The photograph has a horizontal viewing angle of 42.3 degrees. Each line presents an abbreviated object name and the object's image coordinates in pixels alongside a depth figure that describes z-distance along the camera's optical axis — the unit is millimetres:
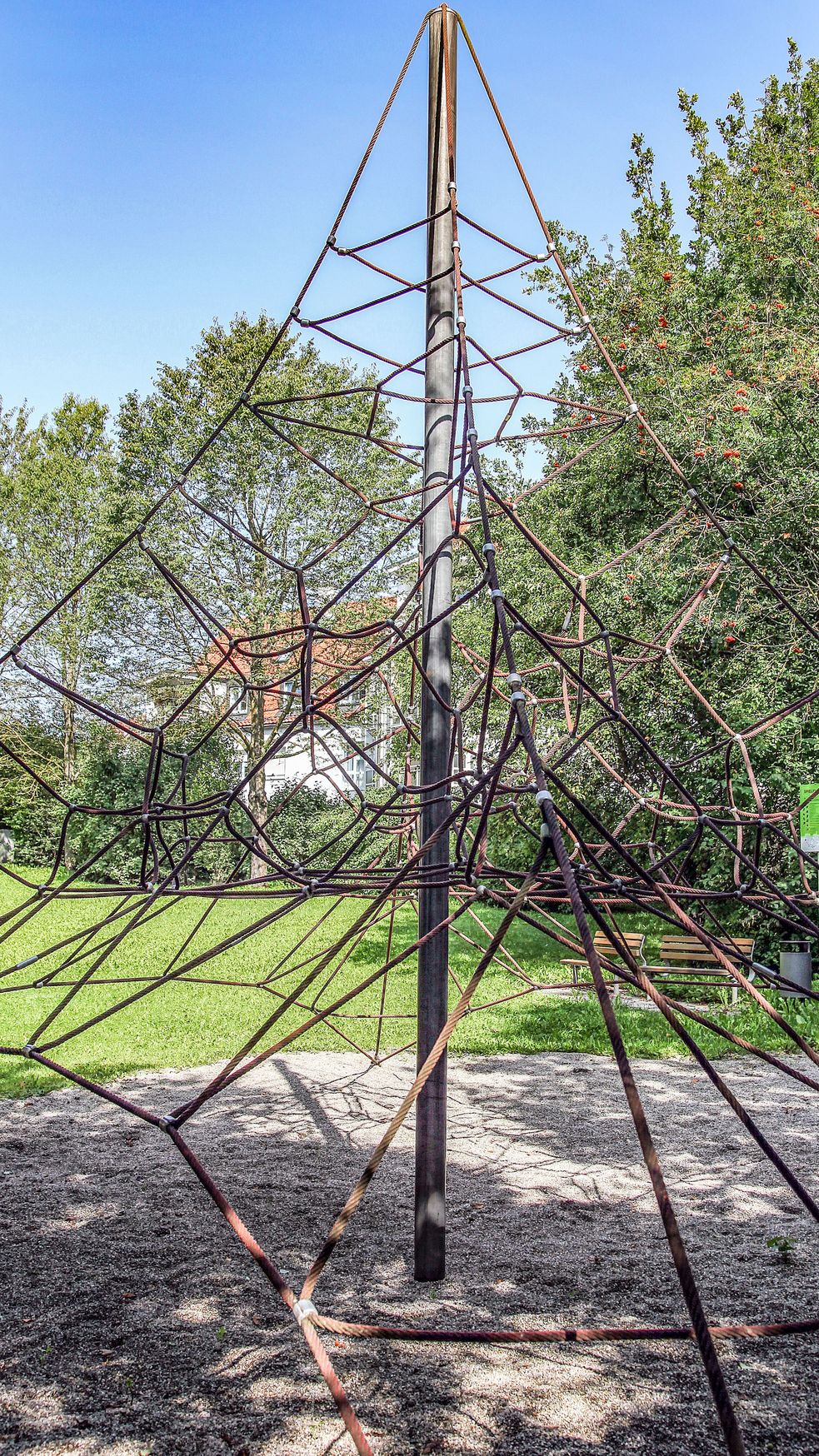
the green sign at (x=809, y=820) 7027
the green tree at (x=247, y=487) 17594
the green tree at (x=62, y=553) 18703
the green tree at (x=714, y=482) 8133
